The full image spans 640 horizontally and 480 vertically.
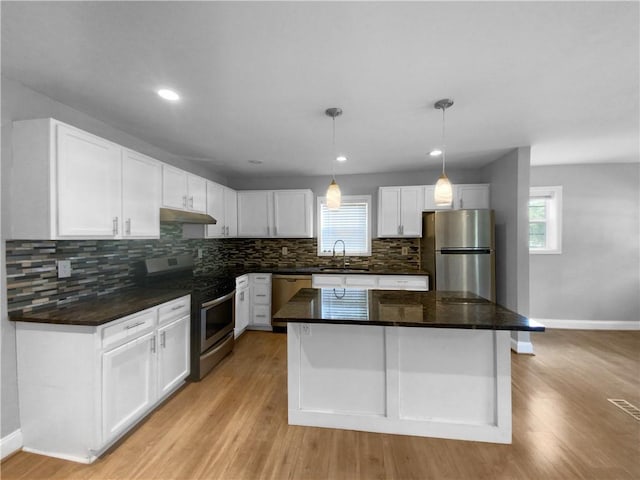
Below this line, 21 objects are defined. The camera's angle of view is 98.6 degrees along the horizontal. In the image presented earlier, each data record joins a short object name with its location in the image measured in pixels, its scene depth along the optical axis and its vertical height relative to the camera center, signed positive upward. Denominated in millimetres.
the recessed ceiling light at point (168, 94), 1956 +1057
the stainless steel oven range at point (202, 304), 2664 -674
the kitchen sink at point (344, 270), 4066 -474
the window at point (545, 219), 4258 +300
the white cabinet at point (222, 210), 3693 +428
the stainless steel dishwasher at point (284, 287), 4086 -713
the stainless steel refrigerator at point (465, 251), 3539 -164
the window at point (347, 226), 4562 +212
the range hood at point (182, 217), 2699 +246
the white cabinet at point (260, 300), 4152 -921
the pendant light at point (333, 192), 2211 +376
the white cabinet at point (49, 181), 1724 +382
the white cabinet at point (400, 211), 4164 +427
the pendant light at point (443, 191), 1998 +350
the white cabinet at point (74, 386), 1700 -935
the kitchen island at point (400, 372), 1865 -953
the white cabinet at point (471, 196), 4043 +627
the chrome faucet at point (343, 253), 4545 -236
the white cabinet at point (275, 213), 4457 +423
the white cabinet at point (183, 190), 2766 +550
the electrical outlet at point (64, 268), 2008 -211
